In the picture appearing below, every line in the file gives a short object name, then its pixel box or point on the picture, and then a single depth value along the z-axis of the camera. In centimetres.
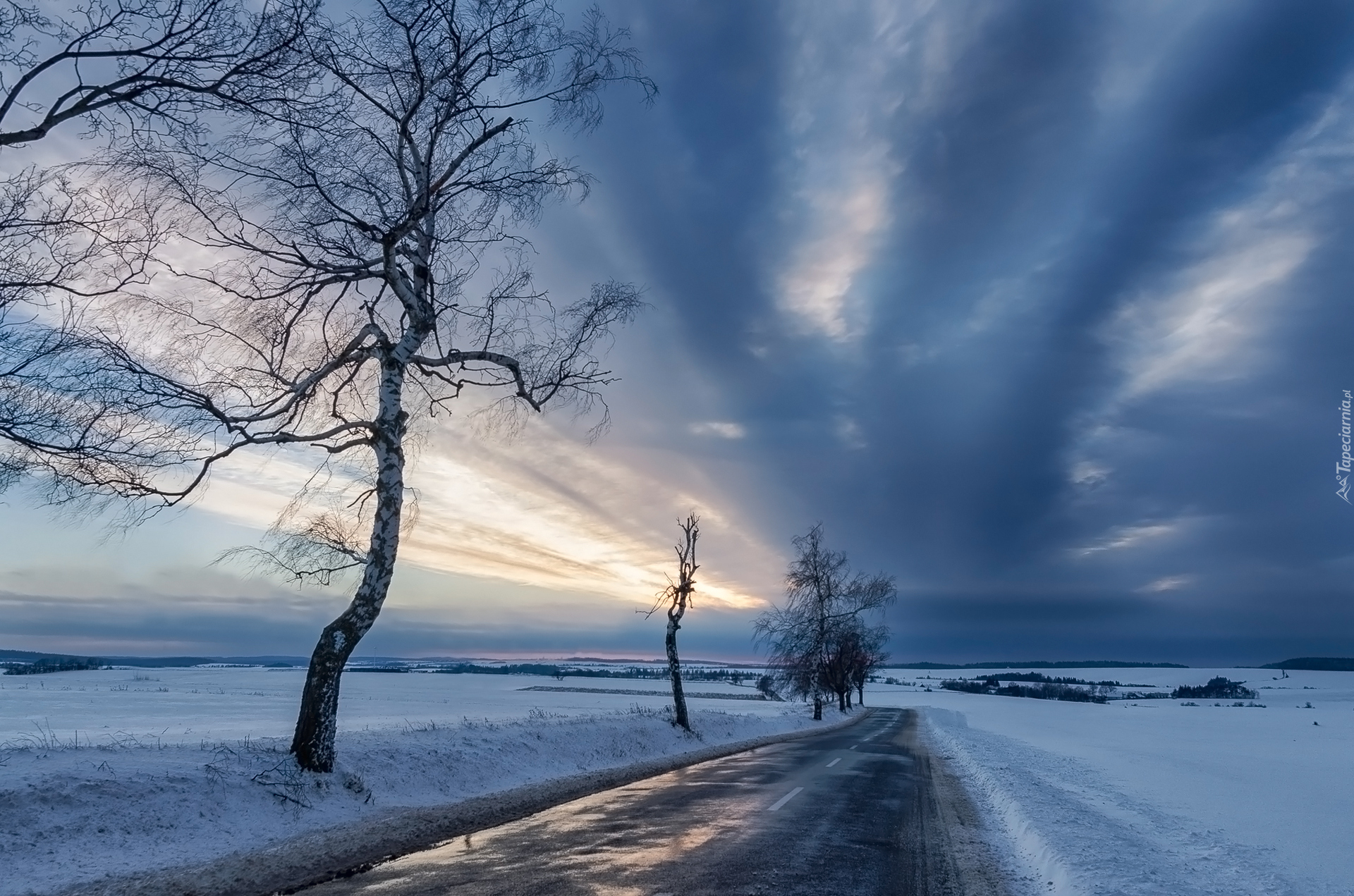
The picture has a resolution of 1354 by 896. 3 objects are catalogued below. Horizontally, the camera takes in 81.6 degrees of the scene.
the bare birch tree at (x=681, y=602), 2970
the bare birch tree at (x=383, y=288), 1273
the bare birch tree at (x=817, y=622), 5534
